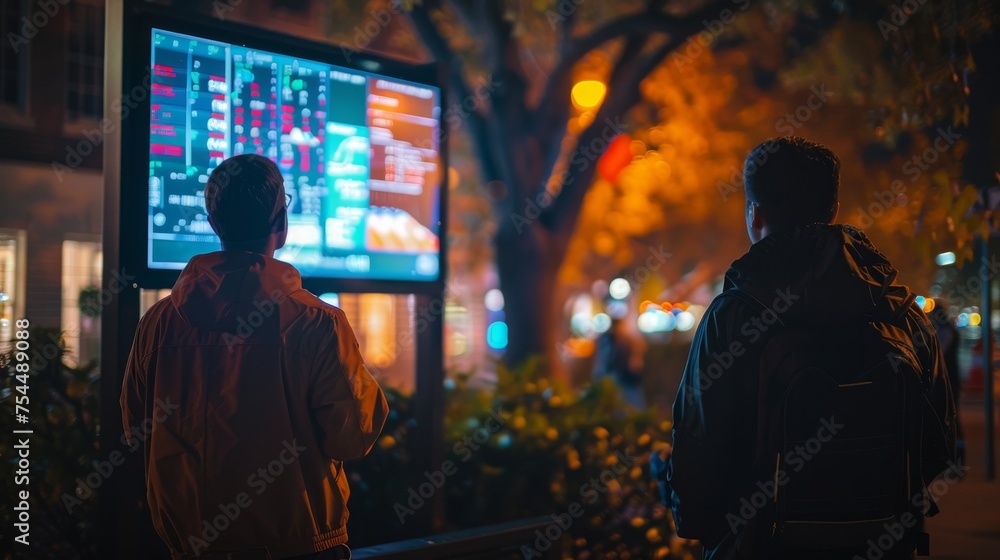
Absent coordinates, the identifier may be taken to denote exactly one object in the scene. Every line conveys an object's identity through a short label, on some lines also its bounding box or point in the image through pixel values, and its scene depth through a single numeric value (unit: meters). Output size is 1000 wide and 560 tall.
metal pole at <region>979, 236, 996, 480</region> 7.99
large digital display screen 3.58
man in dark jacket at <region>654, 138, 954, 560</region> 2.38
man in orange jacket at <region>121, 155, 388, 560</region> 2.43
